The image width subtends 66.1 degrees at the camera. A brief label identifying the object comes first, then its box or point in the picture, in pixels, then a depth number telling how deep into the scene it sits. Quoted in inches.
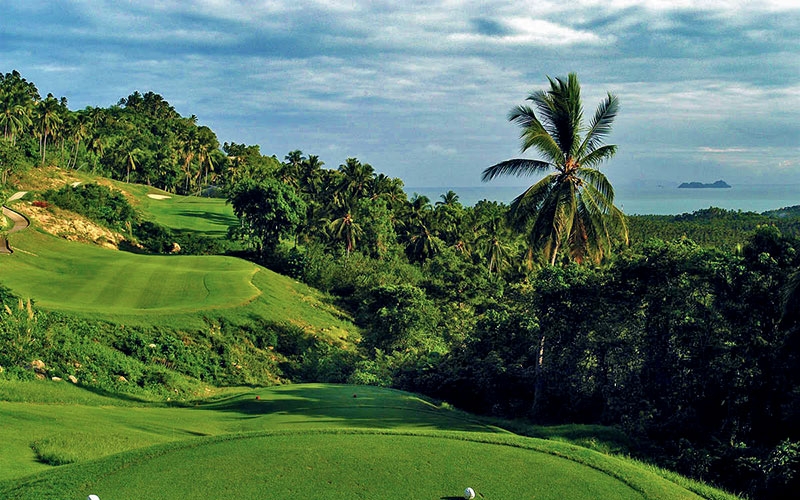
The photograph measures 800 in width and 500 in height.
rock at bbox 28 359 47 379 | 762.9
